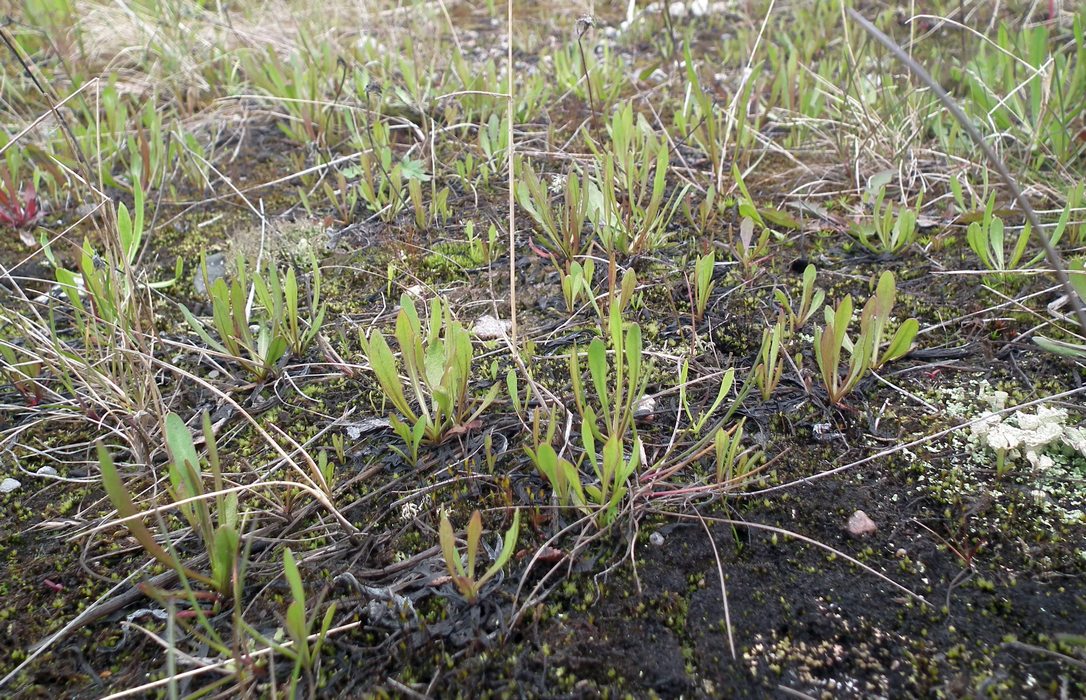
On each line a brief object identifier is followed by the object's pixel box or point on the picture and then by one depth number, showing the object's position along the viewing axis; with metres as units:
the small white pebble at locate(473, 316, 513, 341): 0.49
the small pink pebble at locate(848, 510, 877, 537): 0.38
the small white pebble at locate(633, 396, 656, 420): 0.44
